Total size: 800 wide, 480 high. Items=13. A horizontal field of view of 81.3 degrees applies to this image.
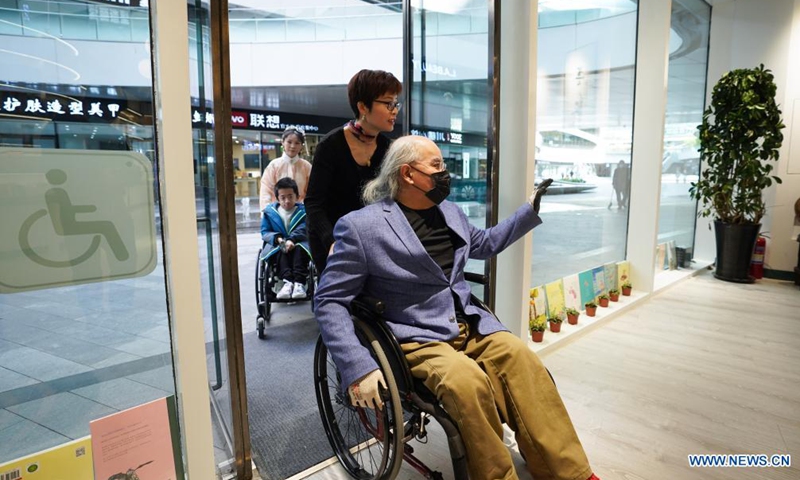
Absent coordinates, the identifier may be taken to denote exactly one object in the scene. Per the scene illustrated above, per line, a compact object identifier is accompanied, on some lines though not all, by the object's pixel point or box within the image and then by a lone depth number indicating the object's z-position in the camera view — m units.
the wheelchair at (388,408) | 1.33
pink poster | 1.28
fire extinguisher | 4.95
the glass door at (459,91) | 2.70
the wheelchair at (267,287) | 3.24
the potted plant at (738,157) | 4.53
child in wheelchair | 3.34
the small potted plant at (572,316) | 3.35
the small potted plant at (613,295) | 3.97
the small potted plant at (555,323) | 3.18
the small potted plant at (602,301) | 3.83
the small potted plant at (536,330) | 2.98
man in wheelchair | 1.37
